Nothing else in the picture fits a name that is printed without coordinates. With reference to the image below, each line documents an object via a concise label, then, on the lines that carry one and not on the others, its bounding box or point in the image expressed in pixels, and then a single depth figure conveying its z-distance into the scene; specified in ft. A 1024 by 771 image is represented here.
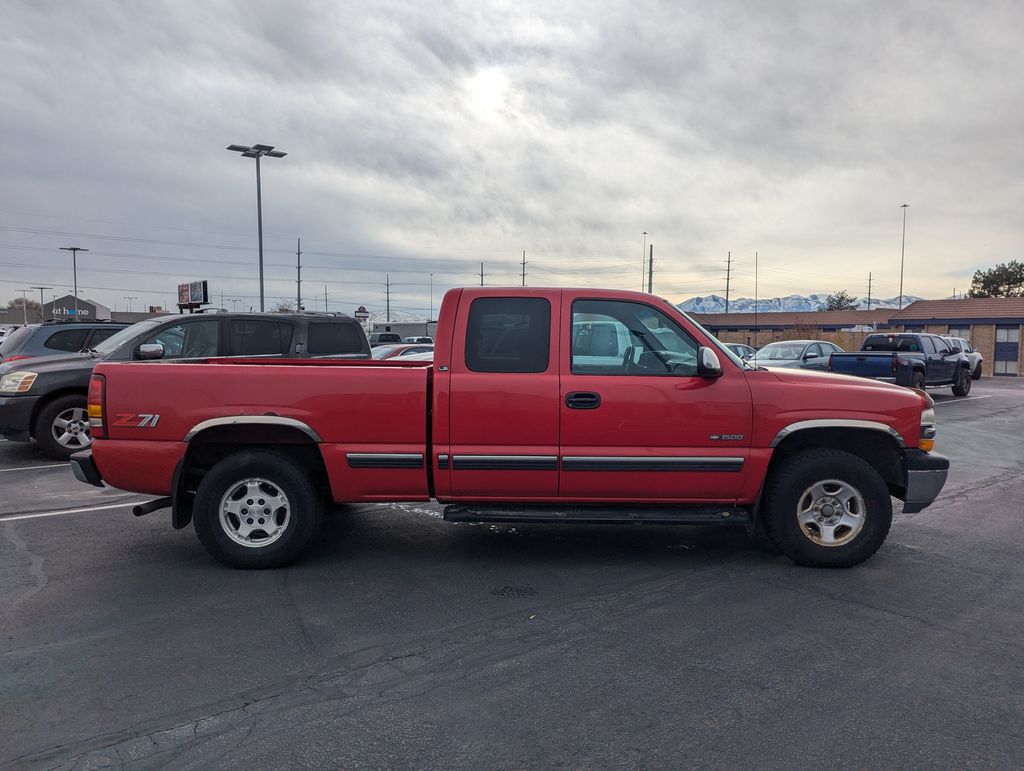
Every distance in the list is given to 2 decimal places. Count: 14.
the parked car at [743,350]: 71.17
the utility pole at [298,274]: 133.30
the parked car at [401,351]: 47.67
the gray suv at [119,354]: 30.09
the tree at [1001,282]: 229.66
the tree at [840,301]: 325.83
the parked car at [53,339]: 35.91
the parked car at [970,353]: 75.15
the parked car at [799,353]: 61.21
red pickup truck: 16.71
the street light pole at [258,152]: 78.07
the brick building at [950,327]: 130.21
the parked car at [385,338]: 117.85
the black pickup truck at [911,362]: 57.77
